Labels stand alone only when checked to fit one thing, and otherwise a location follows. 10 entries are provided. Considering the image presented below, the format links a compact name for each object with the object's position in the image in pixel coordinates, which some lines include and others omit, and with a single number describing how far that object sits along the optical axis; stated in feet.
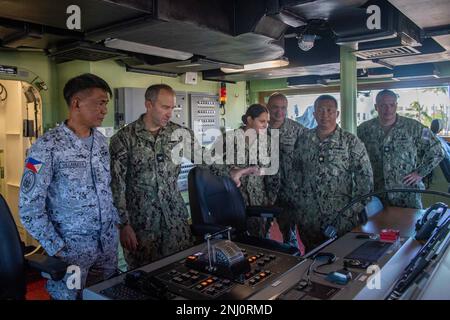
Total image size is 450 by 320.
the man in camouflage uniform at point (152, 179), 8.59
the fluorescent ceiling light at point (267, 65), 13.83
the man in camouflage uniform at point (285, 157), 11.10
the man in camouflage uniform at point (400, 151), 11.07
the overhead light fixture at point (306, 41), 10.43
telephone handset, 6.48
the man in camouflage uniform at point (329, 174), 9.36
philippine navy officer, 5.99
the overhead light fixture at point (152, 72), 14.28
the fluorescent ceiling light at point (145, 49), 9.22
